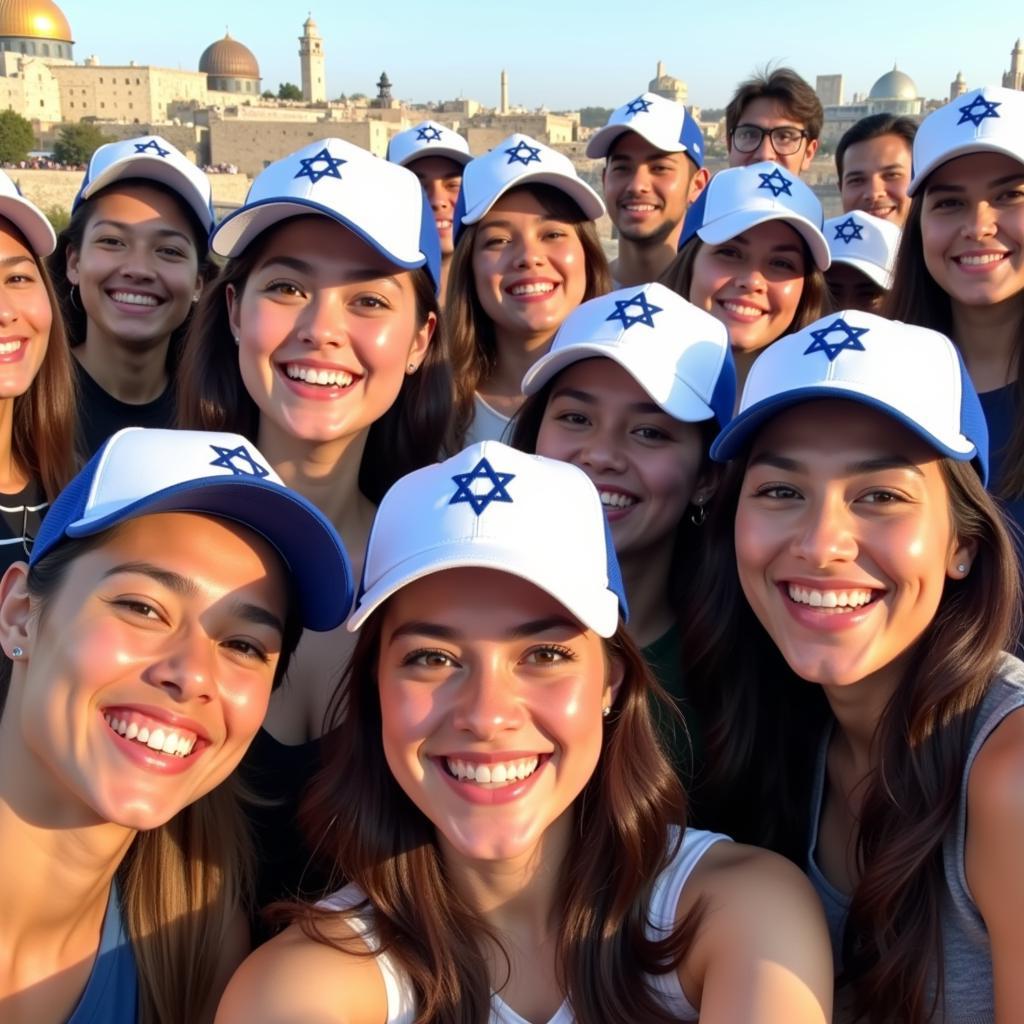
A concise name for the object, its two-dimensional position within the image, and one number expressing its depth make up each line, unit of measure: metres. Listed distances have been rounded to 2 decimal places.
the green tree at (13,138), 52.31
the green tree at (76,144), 55.69
